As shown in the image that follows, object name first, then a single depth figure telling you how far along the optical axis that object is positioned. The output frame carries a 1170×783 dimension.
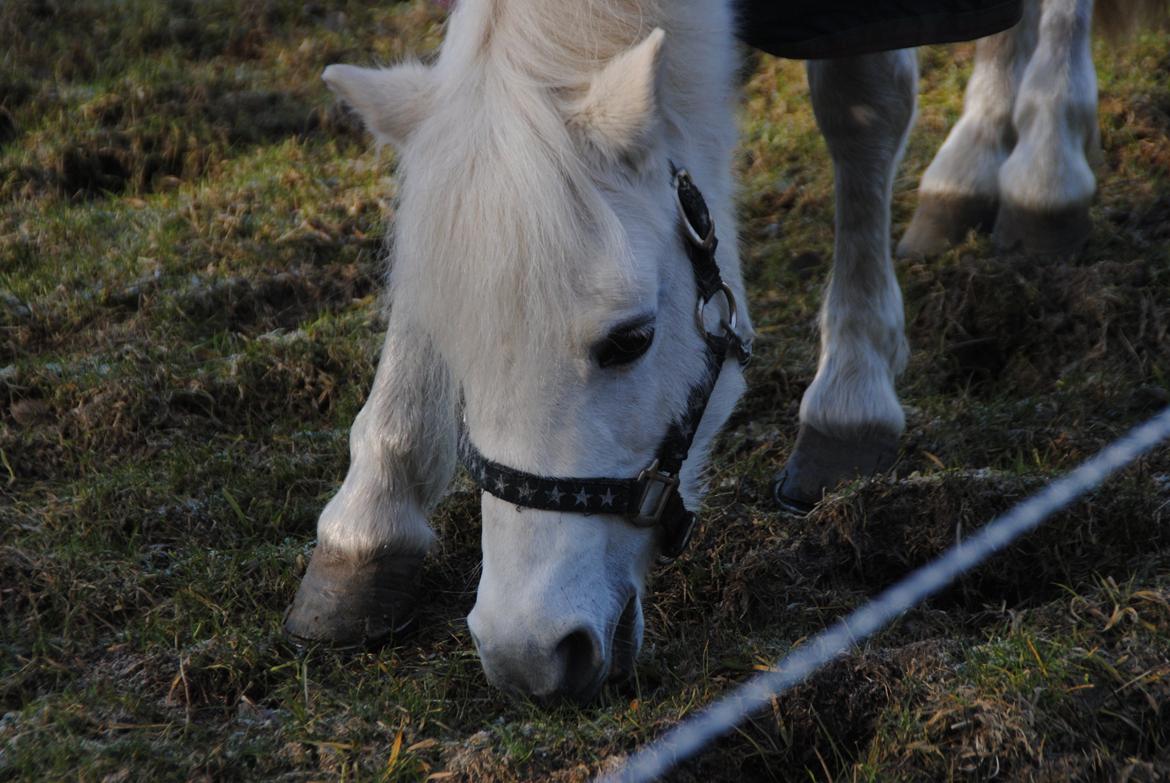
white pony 5.22
